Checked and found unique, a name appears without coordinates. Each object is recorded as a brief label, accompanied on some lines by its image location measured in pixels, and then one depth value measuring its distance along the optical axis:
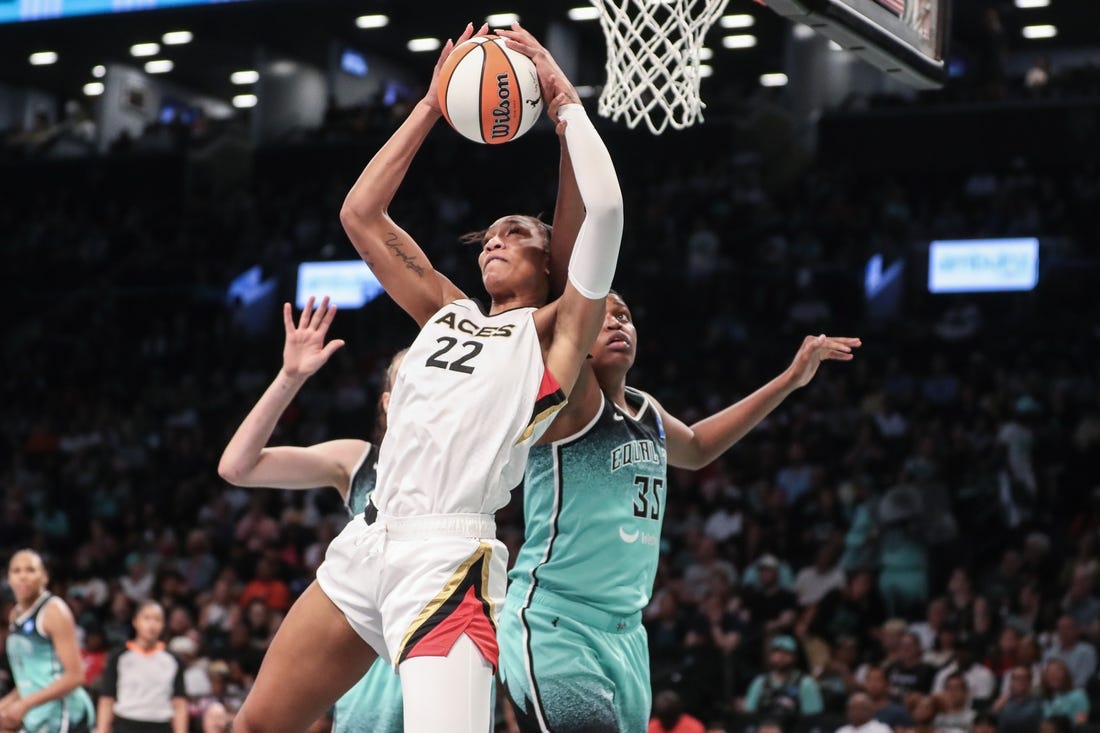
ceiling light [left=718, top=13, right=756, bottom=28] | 25.12
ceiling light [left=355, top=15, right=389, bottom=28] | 25.75
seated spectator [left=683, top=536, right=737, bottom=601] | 13.31
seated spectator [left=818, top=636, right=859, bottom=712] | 11.16
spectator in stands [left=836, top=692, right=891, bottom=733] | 10.14
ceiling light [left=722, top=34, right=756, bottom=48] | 26.94
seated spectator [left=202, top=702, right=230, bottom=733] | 10.20
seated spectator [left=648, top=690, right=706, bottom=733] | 9.97
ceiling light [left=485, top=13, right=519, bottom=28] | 25.38
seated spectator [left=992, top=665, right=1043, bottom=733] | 10.20
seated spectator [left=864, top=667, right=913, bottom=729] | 10.30
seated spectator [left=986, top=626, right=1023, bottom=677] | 11.16
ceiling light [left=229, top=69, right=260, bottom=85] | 30.65
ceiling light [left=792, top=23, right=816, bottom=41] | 24.06
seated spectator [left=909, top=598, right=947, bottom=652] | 11.90
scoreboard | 5.95
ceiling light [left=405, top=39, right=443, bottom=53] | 28.34
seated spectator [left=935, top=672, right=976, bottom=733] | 10.45
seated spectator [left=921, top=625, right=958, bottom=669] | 11.31
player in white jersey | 4.18
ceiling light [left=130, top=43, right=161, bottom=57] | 28.33
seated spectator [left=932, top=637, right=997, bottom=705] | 10.98
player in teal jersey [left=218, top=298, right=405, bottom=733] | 4.94
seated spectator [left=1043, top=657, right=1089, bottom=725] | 10.32
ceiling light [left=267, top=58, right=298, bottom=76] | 27.95
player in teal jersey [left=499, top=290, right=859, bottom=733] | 5.06
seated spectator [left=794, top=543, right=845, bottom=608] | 13.15
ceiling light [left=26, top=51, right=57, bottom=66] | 29.50
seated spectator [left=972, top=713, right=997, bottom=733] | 9.98
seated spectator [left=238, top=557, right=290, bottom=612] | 14.39
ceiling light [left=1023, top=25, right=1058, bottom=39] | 26.14
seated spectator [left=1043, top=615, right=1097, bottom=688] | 11.08
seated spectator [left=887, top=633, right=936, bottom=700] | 11.14
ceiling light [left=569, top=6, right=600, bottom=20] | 25.36
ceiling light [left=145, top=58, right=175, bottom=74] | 29.81
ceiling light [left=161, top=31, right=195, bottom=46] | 27.41
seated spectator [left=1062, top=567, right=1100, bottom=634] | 11.97
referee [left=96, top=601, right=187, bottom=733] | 10.17
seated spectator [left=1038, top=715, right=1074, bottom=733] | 9.60
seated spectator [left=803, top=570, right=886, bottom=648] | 12.51
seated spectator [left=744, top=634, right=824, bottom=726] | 11.01
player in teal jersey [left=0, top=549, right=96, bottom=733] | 8.79
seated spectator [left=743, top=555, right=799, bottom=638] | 12.59
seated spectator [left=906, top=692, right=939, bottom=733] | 10.12
